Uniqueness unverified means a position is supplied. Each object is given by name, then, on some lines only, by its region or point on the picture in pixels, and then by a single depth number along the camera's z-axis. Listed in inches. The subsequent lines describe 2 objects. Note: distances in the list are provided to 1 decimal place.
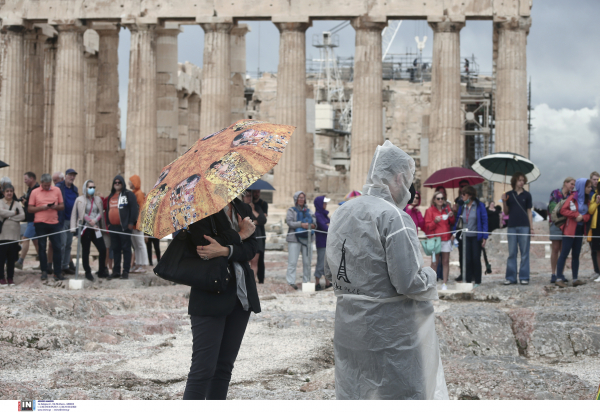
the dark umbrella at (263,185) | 601.8
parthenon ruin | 984.3
